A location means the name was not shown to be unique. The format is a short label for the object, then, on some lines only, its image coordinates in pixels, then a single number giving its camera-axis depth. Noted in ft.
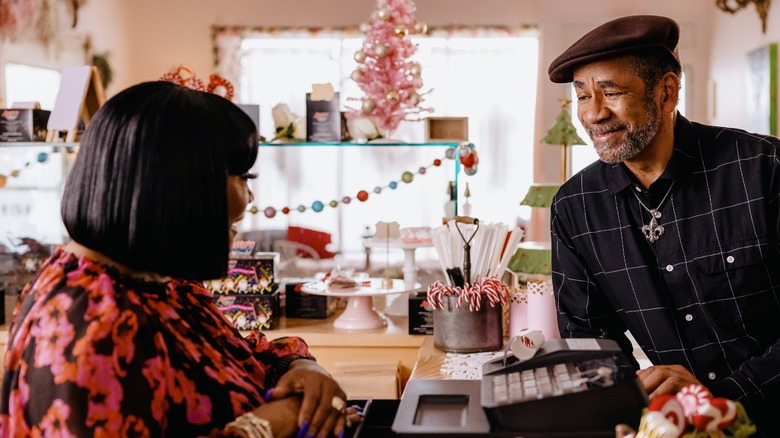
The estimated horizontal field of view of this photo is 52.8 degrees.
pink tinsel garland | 15.79
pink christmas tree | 9.90
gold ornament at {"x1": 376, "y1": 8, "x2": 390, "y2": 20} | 9.98
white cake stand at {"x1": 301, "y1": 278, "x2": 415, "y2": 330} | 7.52
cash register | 2.82
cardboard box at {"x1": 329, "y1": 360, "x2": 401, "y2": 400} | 6.74
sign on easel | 8.36
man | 4.88
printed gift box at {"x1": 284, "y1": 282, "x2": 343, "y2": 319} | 7.94
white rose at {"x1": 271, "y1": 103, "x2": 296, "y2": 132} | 8.09
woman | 2.74
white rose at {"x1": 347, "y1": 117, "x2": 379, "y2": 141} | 8.17
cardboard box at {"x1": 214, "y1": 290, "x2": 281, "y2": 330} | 7.50
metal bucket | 6.46
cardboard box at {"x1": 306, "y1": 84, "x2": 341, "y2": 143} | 8.07
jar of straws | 6.43
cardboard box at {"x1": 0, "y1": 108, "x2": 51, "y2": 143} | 8.37
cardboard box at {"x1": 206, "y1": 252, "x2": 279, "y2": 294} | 7.55
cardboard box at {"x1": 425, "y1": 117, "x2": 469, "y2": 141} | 8.49
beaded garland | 7.99
